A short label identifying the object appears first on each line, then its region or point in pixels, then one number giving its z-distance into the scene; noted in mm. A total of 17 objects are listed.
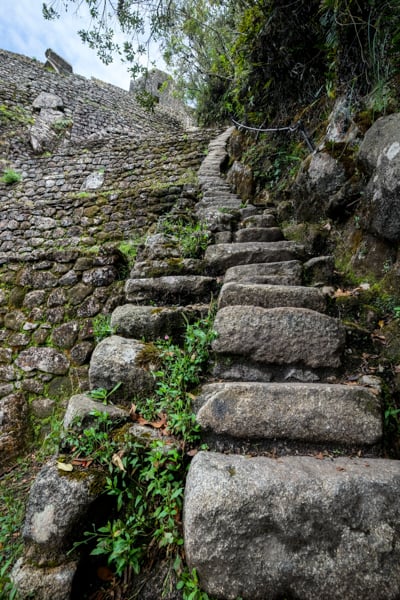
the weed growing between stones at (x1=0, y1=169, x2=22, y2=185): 5723
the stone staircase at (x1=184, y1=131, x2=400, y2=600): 892
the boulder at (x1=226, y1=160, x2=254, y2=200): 3820
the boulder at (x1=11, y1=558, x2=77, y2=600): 940
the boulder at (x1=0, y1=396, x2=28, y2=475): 2270
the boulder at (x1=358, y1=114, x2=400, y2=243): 1733
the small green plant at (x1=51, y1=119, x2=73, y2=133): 7711
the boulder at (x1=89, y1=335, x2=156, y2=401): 1592
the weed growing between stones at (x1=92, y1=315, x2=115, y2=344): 2389
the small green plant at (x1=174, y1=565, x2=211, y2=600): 890
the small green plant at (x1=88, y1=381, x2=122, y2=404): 1533
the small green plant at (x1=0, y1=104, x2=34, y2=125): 7043
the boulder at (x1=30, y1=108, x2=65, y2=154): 7129
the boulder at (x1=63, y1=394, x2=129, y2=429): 1366
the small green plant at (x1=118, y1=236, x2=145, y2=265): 3084
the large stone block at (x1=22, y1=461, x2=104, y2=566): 1024
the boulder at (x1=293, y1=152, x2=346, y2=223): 2400
